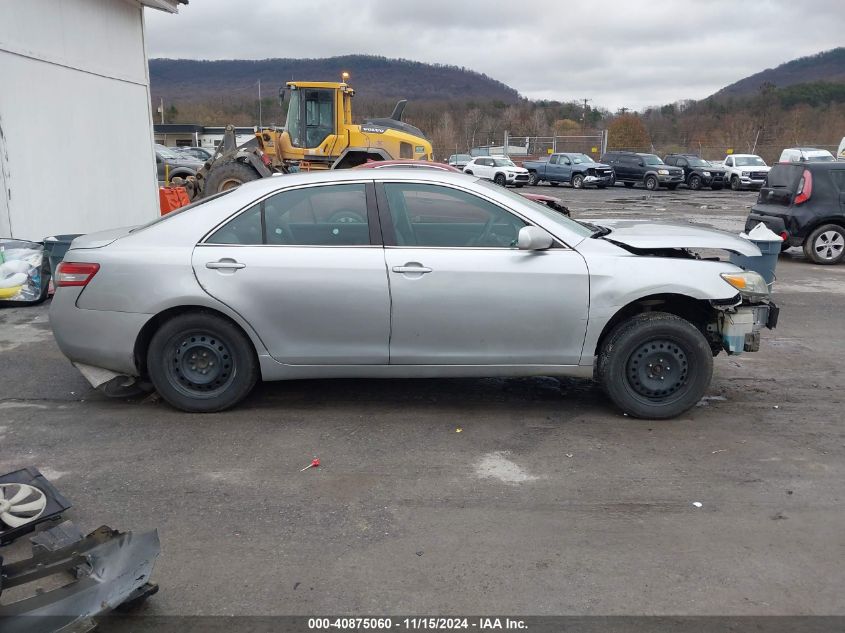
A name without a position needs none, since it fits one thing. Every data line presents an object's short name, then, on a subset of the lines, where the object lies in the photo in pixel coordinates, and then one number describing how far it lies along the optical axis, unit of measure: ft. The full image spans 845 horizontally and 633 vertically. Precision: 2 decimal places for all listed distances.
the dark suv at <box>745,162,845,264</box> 38.91
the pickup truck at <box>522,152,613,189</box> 114.01
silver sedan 15.92
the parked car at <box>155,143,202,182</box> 82.84
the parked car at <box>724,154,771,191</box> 110.32
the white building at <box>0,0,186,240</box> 32.23
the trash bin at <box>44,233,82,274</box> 29.14
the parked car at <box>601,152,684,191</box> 111.04
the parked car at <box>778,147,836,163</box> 98.58
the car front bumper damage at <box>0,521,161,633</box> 8.77
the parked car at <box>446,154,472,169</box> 134.24
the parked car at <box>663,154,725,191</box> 111.86
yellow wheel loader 57.93
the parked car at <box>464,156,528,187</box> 114.52
